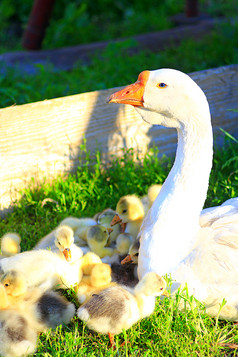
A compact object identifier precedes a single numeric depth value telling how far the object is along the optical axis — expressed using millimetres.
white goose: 3330
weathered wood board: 4941
